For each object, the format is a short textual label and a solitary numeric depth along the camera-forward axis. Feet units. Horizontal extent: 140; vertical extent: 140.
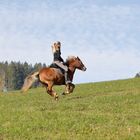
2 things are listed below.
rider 96.53
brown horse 97.35
